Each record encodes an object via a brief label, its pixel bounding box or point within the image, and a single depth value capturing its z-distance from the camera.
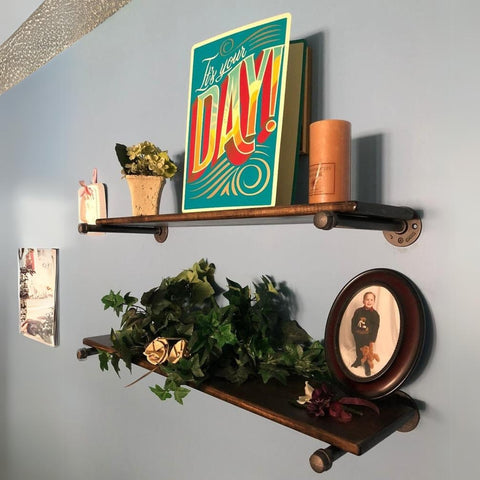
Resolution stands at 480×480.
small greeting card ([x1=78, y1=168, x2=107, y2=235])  1.37
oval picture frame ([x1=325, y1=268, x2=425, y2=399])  0.65
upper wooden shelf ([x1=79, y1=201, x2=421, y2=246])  0.56
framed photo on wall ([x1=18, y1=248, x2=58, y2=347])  1.63
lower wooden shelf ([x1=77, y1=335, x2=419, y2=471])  0.57
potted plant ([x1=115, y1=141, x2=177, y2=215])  1.00
